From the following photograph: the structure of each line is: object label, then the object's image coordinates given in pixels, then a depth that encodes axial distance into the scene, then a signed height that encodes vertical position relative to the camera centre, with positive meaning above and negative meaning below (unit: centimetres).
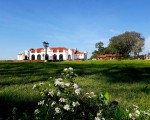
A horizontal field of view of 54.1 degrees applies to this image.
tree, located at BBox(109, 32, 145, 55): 5523 +586
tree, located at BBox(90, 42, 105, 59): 6322 +321
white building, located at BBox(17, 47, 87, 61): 6485 +217
